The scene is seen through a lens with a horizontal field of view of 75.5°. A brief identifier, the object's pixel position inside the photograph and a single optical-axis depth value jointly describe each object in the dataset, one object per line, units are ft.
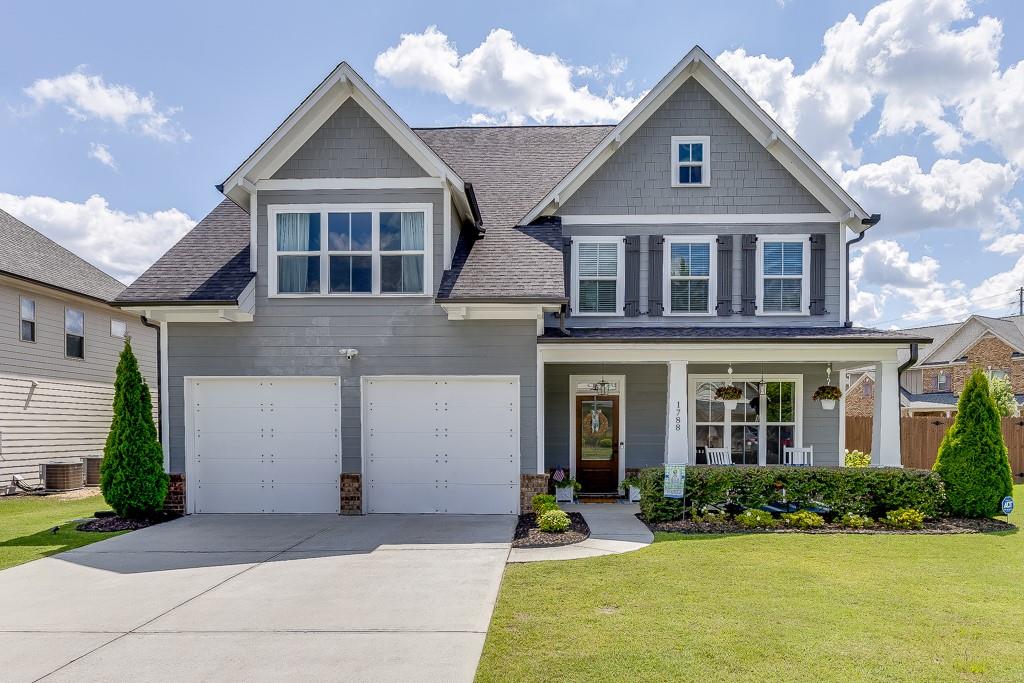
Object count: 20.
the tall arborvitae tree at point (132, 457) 35.35
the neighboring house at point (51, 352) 51.78
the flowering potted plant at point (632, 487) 41.93
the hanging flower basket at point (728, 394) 42.55
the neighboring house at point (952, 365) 108.37
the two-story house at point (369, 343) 36.76
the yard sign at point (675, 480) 34.04
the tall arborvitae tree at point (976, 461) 34.76
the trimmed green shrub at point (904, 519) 33.22
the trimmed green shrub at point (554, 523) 31.55
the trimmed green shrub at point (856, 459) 47.46
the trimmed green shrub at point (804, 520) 33.01
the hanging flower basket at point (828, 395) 40.96
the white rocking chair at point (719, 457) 44.65
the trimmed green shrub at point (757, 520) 33.01
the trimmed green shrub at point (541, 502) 34.61
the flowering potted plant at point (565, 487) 41.34
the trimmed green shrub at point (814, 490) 34.78
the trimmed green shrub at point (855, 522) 33.24
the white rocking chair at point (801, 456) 44.04
